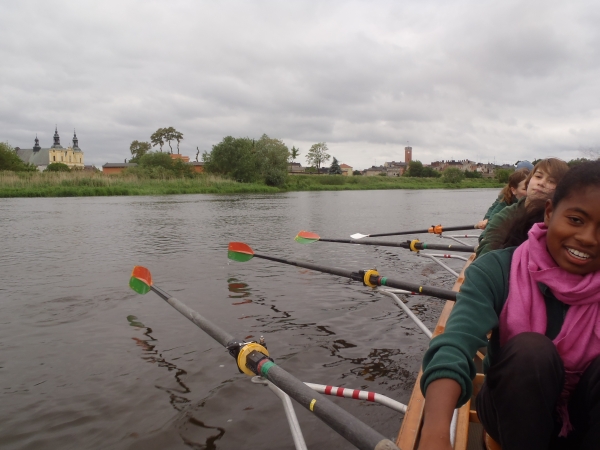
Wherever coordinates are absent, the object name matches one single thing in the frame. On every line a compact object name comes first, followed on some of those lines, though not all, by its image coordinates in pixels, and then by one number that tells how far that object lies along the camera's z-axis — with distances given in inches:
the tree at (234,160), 2047.2
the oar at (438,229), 347.3
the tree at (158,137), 3176.7
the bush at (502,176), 2830.7
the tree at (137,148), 3462.1
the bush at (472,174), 3496.6
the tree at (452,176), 2925.7
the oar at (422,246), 269.0
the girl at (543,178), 128.9
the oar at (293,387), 62.6
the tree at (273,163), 2055.9
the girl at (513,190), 201.6
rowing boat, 77.2
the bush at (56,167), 2704.2
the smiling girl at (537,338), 54.5
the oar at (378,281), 134.0
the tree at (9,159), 1999.3
